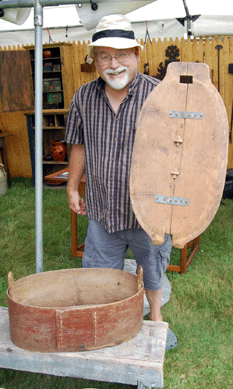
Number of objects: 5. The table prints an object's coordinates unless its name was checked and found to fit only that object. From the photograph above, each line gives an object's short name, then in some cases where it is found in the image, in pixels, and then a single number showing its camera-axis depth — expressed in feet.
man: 6.14
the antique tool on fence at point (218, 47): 19.65
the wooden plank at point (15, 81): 18.38
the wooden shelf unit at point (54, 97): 21.91
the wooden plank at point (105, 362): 5.15
